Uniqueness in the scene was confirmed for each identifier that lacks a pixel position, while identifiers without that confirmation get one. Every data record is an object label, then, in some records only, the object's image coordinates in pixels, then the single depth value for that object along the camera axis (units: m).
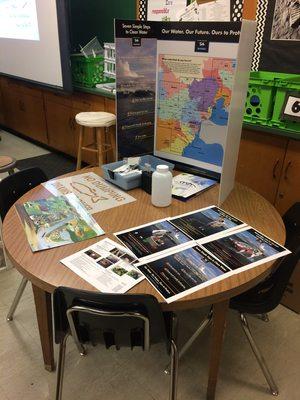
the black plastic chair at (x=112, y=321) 0.97
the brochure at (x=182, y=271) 1.04
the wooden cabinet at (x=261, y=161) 1.98
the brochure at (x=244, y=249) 1.16
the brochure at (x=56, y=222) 1.25
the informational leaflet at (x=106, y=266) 1.05
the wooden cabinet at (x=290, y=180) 1.90
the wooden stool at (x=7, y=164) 2.47
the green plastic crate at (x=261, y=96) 1.89
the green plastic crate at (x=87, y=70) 3.24
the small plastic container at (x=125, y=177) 1.65
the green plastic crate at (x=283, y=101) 1.80
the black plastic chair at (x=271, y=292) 1.26
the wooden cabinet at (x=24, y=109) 4.13
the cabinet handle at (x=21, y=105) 4.39
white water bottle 1.44
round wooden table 1.05
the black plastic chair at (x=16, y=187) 1.64
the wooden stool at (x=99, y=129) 2.92
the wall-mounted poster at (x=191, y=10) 2.43
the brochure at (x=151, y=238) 1.21
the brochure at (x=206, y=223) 1.31
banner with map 1.53
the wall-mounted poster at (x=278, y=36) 2.11
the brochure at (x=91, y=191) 1.52
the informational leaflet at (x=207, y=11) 2.47
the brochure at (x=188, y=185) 1.59
